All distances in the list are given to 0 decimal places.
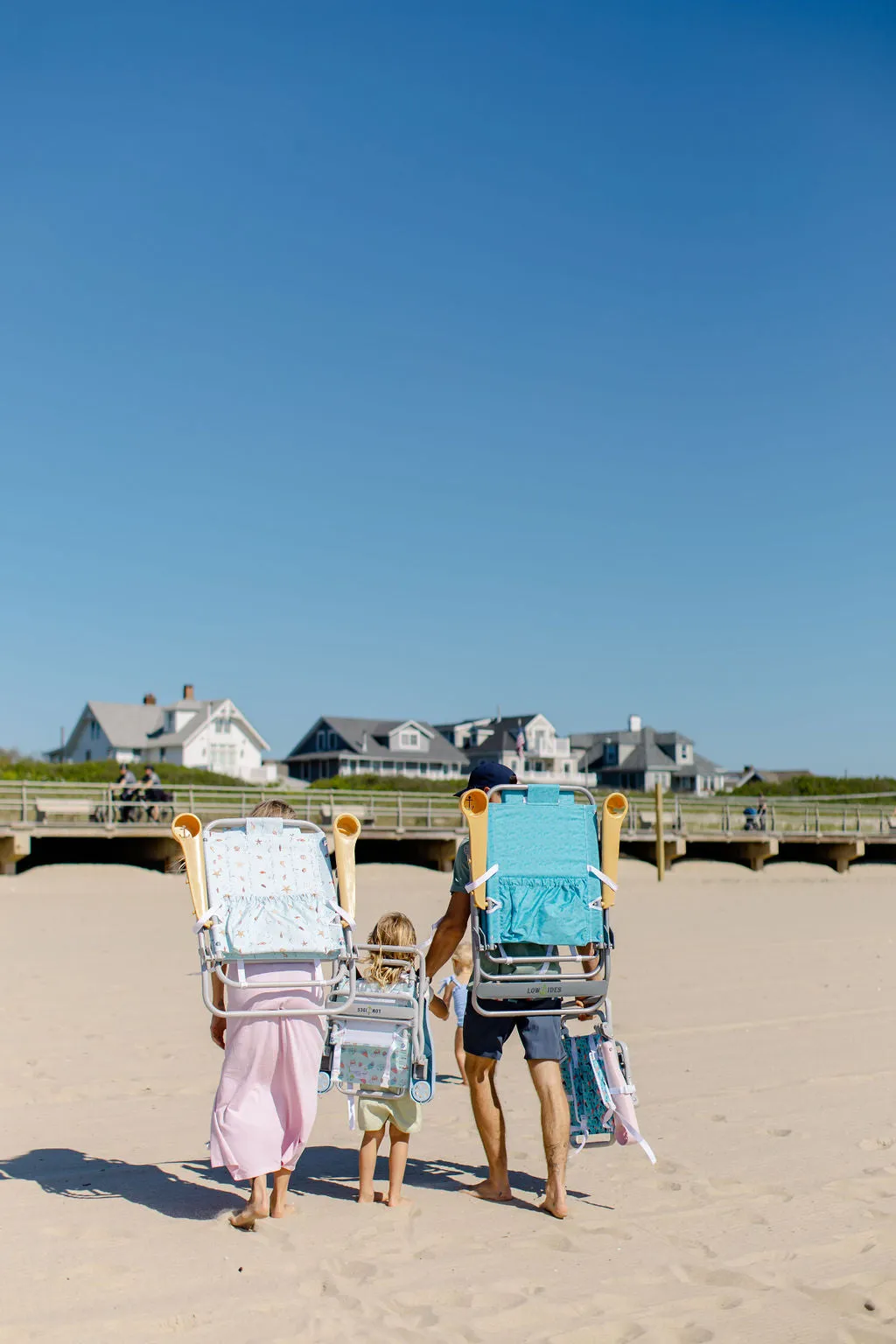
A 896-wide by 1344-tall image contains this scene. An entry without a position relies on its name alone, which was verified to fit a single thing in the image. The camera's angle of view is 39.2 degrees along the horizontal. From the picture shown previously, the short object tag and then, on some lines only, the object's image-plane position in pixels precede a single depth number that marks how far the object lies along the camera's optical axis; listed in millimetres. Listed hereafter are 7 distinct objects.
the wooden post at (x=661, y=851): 27011
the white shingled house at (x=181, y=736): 74750
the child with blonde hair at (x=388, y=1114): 5035
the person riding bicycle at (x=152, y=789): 26031
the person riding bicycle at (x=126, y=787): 25594
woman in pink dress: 4672
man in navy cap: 4953
